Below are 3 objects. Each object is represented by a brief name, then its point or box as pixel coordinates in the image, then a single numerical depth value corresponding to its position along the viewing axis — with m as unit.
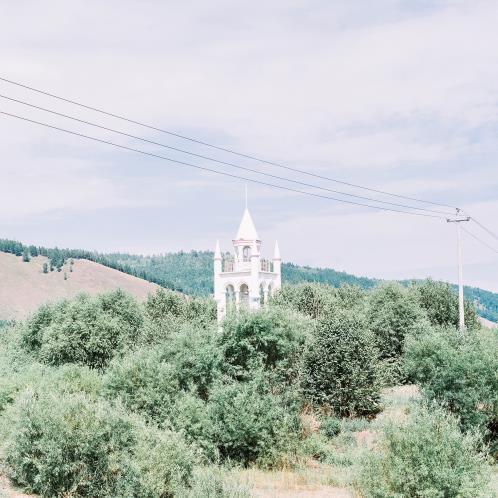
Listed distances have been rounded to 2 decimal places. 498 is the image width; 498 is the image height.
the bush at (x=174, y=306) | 81.00
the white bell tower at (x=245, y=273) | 75.06
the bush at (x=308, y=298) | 75.75
